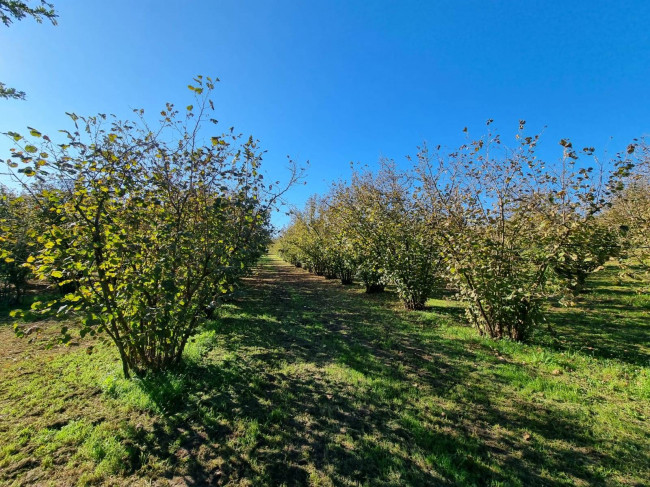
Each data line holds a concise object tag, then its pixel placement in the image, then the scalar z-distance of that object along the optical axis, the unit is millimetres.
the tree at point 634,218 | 4312
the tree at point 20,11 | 6535
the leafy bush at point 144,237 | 3236
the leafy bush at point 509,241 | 4879
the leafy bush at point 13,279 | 8121
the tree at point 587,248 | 4438
